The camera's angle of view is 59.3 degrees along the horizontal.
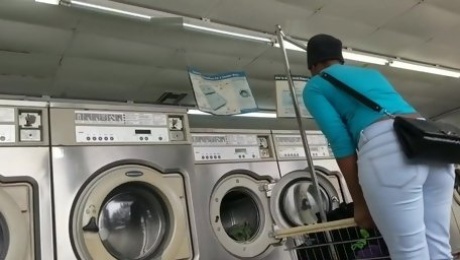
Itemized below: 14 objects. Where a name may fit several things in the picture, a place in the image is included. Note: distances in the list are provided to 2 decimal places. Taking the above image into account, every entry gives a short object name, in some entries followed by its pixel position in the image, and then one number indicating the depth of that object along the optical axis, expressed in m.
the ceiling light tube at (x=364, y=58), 4.54
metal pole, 1.68
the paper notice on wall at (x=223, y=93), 2.46
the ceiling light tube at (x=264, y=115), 6.24
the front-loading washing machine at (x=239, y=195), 2.12
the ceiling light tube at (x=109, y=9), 2.80
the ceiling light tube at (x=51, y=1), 2.85
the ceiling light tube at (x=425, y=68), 5.07
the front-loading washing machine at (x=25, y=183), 1.53
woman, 1.12
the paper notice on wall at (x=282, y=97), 2.49
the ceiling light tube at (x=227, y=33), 3.21
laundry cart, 1.36
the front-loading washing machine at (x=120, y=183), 1.68
